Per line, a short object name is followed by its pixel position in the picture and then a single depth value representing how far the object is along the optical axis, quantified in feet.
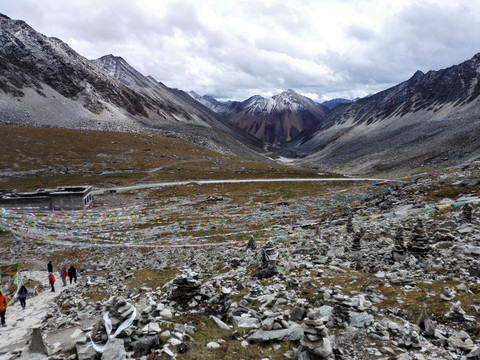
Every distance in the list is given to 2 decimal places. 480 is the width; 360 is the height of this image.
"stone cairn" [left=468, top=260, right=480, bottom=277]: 41.26
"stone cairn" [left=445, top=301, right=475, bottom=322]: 31.42
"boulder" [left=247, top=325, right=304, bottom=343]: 32.50
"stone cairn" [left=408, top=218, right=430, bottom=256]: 54.49
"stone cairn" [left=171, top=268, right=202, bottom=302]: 46.01
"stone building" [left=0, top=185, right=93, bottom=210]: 159.94
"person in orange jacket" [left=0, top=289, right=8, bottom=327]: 53.93
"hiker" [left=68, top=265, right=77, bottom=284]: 75.41
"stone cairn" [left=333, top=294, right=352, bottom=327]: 35.34
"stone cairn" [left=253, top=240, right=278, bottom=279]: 55.16
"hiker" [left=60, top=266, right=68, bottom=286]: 74.28
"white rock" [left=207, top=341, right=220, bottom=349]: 32.69
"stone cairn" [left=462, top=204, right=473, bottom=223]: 65.77
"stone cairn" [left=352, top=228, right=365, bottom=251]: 64.53
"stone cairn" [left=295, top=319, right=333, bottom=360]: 28.04
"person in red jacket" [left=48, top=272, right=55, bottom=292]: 71.04
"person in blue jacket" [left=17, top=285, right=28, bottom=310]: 61.52
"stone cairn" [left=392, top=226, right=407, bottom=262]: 54.08
